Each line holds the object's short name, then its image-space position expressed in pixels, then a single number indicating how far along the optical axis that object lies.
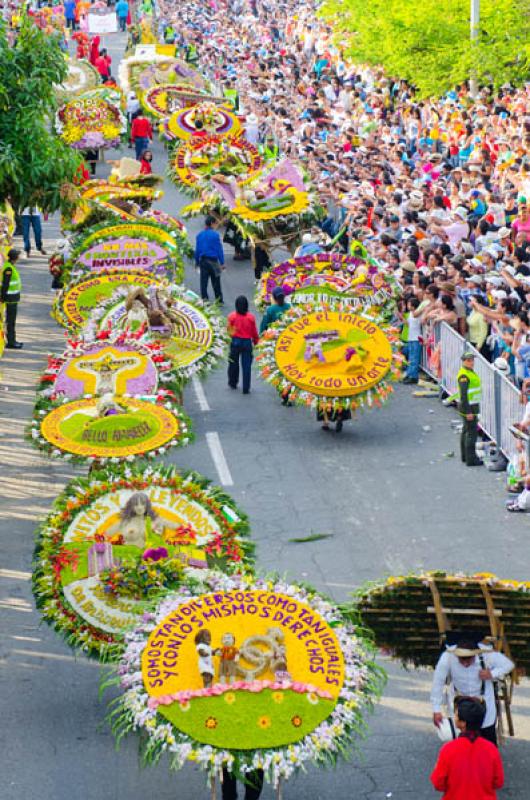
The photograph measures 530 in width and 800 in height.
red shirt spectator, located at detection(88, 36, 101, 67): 50.22
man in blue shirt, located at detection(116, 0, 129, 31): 64.44
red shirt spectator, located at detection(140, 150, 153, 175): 35.22
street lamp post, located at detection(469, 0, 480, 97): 37.44
